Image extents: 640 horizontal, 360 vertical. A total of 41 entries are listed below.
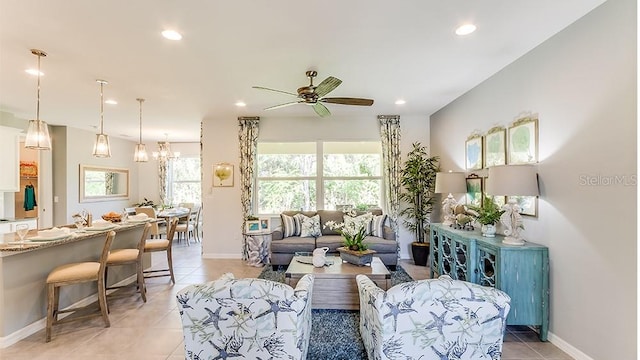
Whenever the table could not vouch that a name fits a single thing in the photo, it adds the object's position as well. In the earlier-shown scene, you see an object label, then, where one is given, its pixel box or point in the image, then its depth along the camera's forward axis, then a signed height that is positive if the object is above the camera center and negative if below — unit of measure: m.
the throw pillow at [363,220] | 4.88 -0.62
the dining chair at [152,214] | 6.72 -0.70
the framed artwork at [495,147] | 3.50 +0.40
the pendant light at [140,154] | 4.59 +0.43
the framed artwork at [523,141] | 2.99 +0.40
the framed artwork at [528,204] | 2.98 -0.24
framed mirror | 7.28 -0.01
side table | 5.35 -1.15
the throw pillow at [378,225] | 5.18 -0.75
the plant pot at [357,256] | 3.55 -0.88
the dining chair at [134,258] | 3.59 -0.88
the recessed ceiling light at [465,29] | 2.54 +1.28
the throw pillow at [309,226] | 5.25 -0.77
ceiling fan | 3.29 +0.96
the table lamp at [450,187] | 4.36 -0.09
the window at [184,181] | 8.92 +0.03
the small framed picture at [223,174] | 5.94 +0.15
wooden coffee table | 3.31 -1.14
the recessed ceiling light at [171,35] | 2.62 +1.28
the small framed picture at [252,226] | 5.42 -0.79
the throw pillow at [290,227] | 5.27 -0.78
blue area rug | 2.55 -1.43
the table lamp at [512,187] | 2.81 -0.06
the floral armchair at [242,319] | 1.86 -0.85
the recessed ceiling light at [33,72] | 3.47 +1.28
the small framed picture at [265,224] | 5.53 -0.77
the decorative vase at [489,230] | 3.30 -0.53
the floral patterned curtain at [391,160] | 5.74 +0.39
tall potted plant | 5.42 -0.22
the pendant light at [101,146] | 3.73 +0.45
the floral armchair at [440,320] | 1.80 -0.84
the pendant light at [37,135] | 2.96 +0.47
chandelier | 6.39 +0.66
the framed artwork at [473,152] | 4.08 +0.39
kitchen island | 2.71 -0.88
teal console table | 2.76 -0.90
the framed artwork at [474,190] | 4.10 -0.13
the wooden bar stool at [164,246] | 4.27 -0.89
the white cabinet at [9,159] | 5.17 +0.42
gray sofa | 4.81 -1.02
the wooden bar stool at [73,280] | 2.82 -0.92
